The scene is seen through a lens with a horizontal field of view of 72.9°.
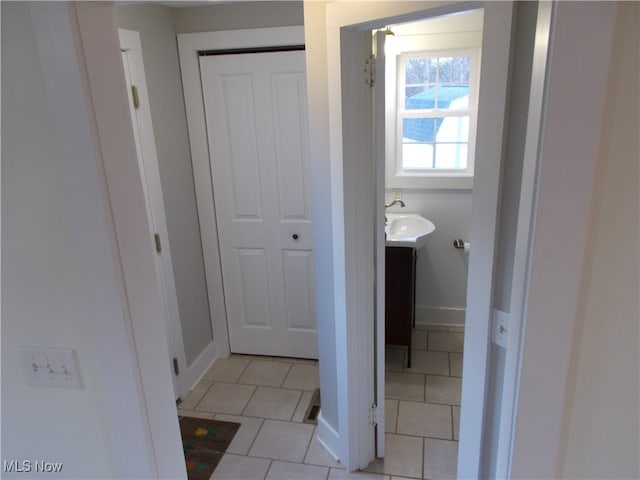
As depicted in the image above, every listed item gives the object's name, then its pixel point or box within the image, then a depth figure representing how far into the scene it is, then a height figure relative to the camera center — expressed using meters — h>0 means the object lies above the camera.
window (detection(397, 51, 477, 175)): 2.96 +0.08
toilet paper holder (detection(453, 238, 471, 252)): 3.13 -0.85
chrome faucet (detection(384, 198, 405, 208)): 3.15 -0.54
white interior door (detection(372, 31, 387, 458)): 1.70 -0.38
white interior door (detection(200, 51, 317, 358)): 2.61 -0.41
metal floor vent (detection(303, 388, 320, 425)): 2.47 -1.60
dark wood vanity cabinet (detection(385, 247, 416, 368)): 2.68 -1.03
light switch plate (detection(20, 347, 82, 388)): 1.02 -0.53
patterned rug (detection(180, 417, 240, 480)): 2.16 -1.61
